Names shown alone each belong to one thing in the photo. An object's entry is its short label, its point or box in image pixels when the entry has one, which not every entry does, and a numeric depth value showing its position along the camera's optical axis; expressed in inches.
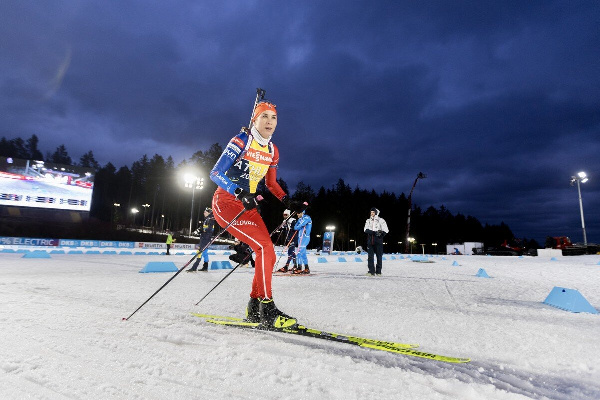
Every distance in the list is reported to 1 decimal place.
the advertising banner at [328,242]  1023.0
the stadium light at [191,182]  1323.8
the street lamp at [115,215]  2747.0
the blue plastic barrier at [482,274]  318.4
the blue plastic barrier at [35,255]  497.7
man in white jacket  343.0
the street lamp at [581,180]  1020.5
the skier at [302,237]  357.1
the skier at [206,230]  338.0
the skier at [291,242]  368.2
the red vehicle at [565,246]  951.0
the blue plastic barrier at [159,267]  308.5
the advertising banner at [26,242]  874.0
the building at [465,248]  1584.6
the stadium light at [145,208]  2684.5
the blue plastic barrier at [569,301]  141.9
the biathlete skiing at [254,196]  113.0
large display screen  1163.9
